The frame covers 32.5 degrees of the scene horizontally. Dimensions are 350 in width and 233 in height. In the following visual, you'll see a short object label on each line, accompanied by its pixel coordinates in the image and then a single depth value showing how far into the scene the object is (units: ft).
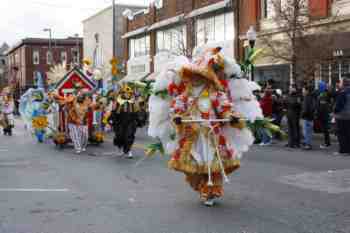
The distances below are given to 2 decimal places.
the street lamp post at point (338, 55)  72.13
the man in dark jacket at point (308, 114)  51.34
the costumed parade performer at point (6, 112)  81.06
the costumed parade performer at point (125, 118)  48.03
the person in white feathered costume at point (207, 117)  25.16
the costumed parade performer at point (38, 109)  60.03
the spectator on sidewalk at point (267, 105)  56.80
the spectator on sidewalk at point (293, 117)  53.06
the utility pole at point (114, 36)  168.13
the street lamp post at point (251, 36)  66.36
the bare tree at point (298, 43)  67.72
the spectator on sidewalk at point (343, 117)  46.75
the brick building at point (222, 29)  74.79
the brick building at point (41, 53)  259.39
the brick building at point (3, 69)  324.97
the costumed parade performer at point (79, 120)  52.34
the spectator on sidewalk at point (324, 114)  51.85
